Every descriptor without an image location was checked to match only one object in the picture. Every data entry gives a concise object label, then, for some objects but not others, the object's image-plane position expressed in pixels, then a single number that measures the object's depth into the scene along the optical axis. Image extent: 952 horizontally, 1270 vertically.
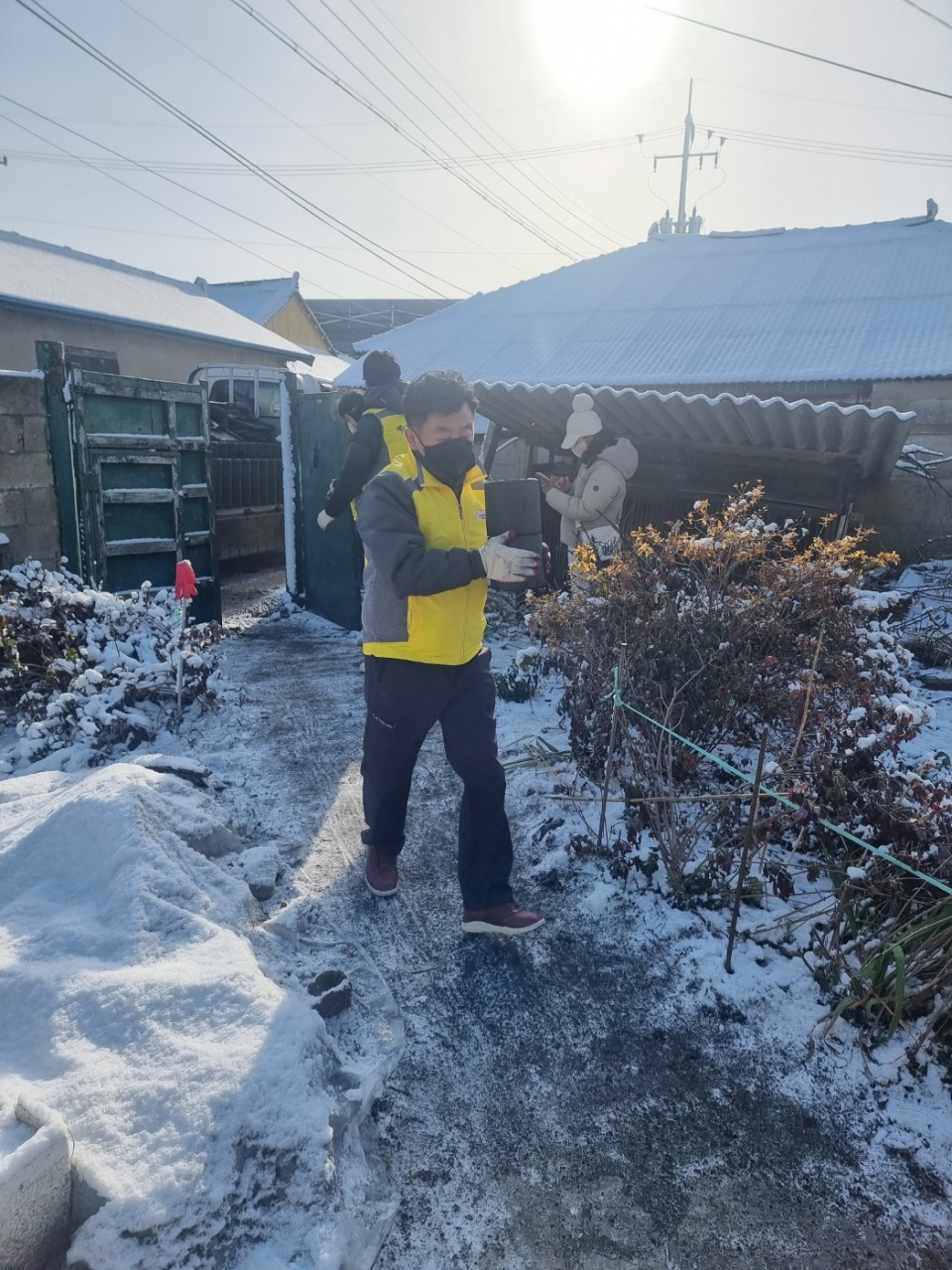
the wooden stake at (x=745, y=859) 2.16
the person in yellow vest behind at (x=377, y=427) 4.42
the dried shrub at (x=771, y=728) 2.18
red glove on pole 3.88
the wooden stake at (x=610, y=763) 2.76
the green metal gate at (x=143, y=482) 4.98
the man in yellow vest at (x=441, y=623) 2.32
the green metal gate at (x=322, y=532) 6.10
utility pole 24.89
